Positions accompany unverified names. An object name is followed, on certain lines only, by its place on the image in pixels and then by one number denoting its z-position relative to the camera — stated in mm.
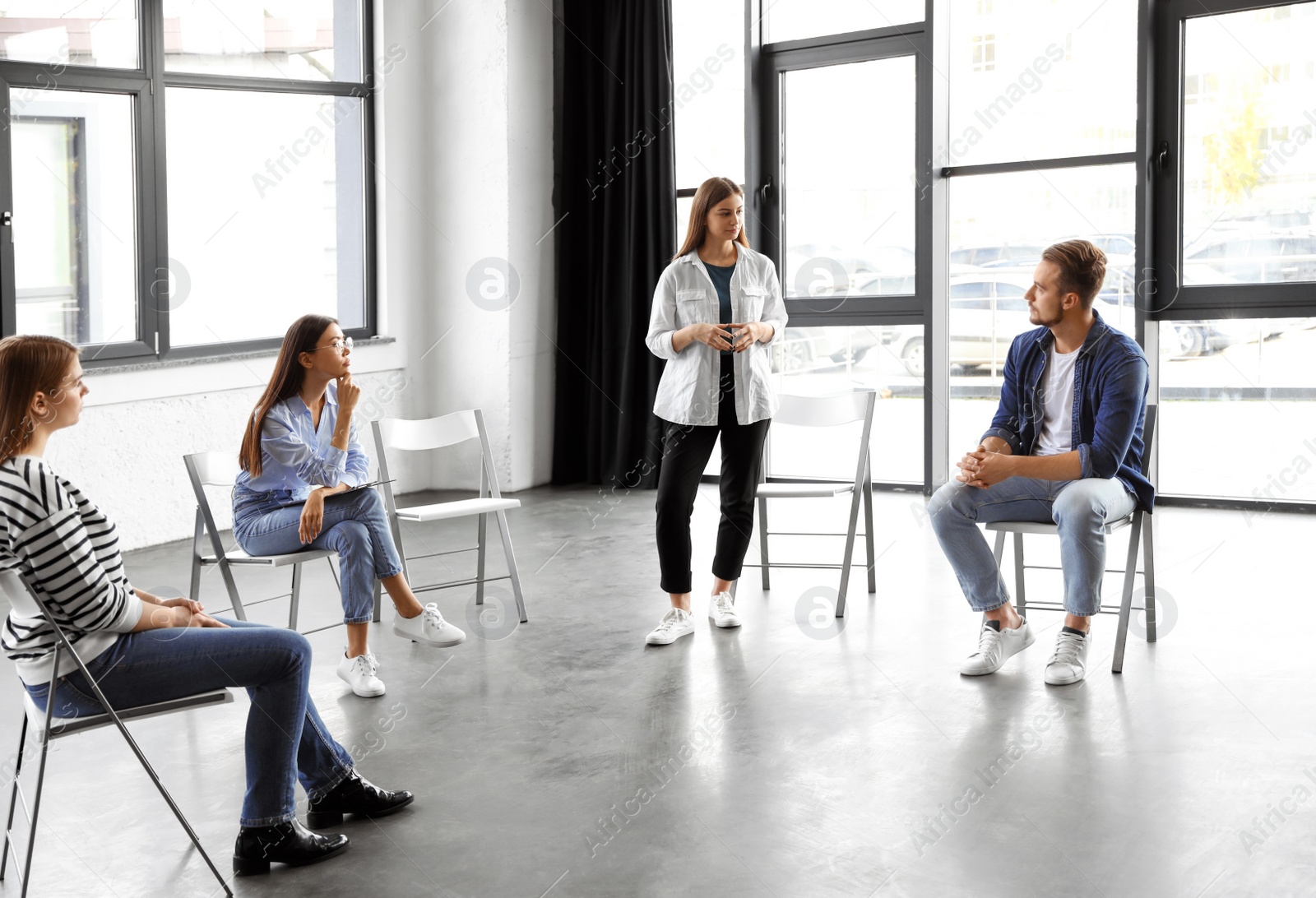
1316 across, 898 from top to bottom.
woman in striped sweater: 1994
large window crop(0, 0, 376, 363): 4891
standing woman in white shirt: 3713
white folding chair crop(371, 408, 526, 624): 3811
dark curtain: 6504
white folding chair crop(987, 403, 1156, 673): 3357
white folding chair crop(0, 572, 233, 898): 1997
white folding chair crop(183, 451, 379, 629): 3361
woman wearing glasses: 3291
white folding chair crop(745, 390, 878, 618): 4031
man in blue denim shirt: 3262
